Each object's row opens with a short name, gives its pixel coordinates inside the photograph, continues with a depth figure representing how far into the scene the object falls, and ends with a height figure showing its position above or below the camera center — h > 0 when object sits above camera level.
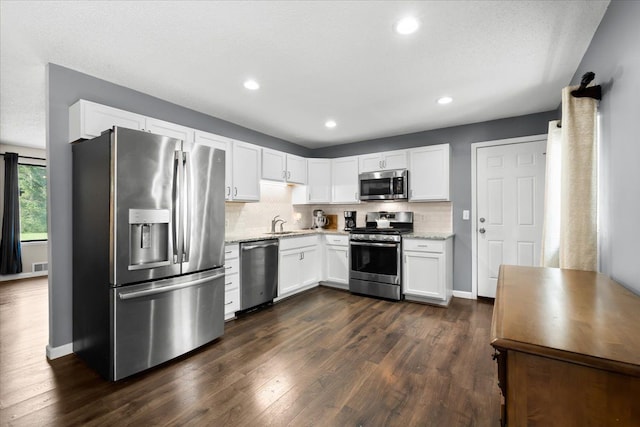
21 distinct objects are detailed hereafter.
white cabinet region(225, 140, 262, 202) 3.70 +0.54
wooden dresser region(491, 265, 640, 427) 0.70 -0.39
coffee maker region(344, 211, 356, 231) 5.05 -0.12
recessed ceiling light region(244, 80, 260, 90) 2.80 +1.27
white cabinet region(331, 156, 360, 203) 4.82 +0.56
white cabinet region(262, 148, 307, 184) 4.23 +0.72
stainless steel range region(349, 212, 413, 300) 3.98 -0.67
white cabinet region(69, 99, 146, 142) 2.45 +0.83
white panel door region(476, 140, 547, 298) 3.70 +0.07
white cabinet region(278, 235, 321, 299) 3.99 -0.78
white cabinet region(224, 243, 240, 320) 3.22 -0.78
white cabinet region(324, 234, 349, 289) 4.49 -0.77
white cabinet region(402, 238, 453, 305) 3.72 -0.77
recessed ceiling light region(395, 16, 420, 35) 1.89 +1.26
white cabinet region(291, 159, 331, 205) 5.06 +0.53
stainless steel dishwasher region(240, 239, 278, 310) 3.43 -0.75
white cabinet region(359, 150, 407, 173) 4.35 +0.81
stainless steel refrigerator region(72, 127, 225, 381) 2.11 -0.31
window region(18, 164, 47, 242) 5.73 +0.23
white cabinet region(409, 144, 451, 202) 4.03 +0.56
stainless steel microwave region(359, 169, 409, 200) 4.29 +0.42
